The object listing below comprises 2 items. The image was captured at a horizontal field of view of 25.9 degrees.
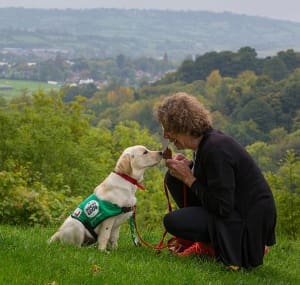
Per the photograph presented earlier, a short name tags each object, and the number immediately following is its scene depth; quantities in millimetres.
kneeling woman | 6445
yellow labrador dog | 6926
